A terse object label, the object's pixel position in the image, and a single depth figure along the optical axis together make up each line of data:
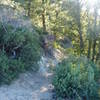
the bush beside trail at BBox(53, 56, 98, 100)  5.34
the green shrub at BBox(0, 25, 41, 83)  6.22
